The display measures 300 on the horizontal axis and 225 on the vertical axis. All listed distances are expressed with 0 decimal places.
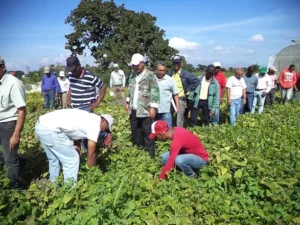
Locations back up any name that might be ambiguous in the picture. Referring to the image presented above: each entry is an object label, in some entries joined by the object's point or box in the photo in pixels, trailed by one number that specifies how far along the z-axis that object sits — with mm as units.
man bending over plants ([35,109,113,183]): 3514
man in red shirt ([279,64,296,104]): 10791
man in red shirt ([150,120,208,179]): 3914
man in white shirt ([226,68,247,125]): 7977
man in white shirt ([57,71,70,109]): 12328
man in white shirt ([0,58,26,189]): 3797
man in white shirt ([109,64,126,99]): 12523
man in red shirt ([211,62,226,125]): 8159
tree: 36094
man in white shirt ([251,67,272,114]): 9094
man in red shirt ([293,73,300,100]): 11305
